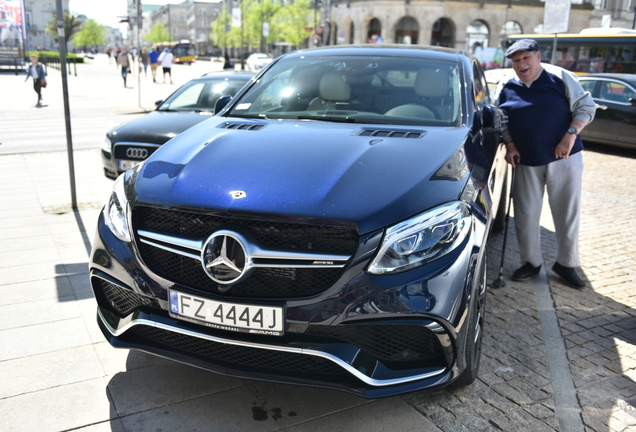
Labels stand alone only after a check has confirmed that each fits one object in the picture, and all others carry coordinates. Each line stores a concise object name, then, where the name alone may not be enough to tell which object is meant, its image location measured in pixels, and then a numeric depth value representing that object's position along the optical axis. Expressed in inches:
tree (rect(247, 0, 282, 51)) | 3331.7
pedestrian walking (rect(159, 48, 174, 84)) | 1314.0
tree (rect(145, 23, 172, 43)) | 5930.1
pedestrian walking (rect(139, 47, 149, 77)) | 1706.4
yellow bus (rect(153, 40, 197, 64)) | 3479.3
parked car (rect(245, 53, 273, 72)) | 2251.5
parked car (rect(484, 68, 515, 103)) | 599.3
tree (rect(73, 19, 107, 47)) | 5580.7
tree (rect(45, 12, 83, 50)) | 2937.5
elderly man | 179.9
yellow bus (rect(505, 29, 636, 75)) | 751.1
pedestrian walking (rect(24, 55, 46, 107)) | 814.5
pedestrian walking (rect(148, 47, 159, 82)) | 1373.0
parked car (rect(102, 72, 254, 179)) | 304.8
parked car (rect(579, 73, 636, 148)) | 502.6
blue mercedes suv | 99.4
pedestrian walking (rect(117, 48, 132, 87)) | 1233.7
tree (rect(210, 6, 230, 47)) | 3850.9
